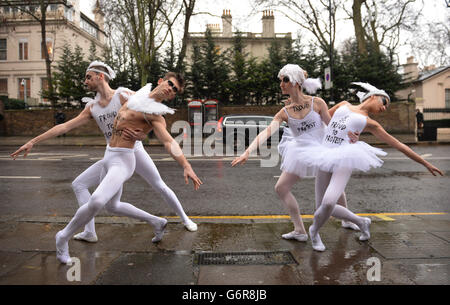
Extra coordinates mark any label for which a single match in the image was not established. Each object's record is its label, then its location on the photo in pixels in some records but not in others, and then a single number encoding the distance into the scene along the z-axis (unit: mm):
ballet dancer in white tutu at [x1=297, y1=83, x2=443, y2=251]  3799
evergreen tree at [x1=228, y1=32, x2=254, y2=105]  27156
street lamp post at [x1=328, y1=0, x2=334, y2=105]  23309
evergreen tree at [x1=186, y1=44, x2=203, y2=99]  27391
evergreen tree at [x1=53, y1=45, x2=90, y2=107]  27391
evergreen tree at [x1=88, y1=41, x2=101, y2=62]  28770
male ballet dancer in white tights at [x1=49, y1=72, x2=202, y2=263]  3559
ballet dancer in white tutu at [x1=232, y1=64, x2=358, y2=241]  4090
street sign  21797
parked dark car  17922
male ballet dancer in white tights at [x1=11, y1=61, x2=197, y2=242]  4191
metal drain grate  3602
